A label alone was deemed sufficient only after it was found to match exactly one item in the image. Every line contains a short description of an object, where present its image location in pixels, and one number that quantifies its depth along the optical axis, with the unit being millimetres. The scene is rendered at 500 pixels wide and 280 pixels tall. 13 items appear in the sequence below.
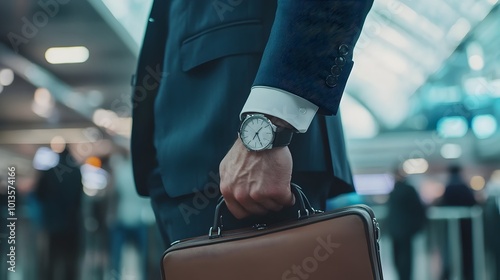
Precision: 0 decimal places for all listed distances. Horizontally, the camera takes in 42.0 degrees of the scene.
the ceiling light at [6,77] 8492
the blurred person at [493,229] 6238
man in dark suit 788
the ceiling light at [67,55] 8047
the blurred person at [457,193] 6223
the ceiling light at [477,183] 6832
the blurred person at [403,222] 6055
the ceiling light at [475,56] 8055
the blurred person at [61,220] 4836
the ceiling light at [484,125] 8086
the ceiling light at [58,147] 5547
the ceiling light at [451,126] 8172
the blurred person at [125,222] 6250
